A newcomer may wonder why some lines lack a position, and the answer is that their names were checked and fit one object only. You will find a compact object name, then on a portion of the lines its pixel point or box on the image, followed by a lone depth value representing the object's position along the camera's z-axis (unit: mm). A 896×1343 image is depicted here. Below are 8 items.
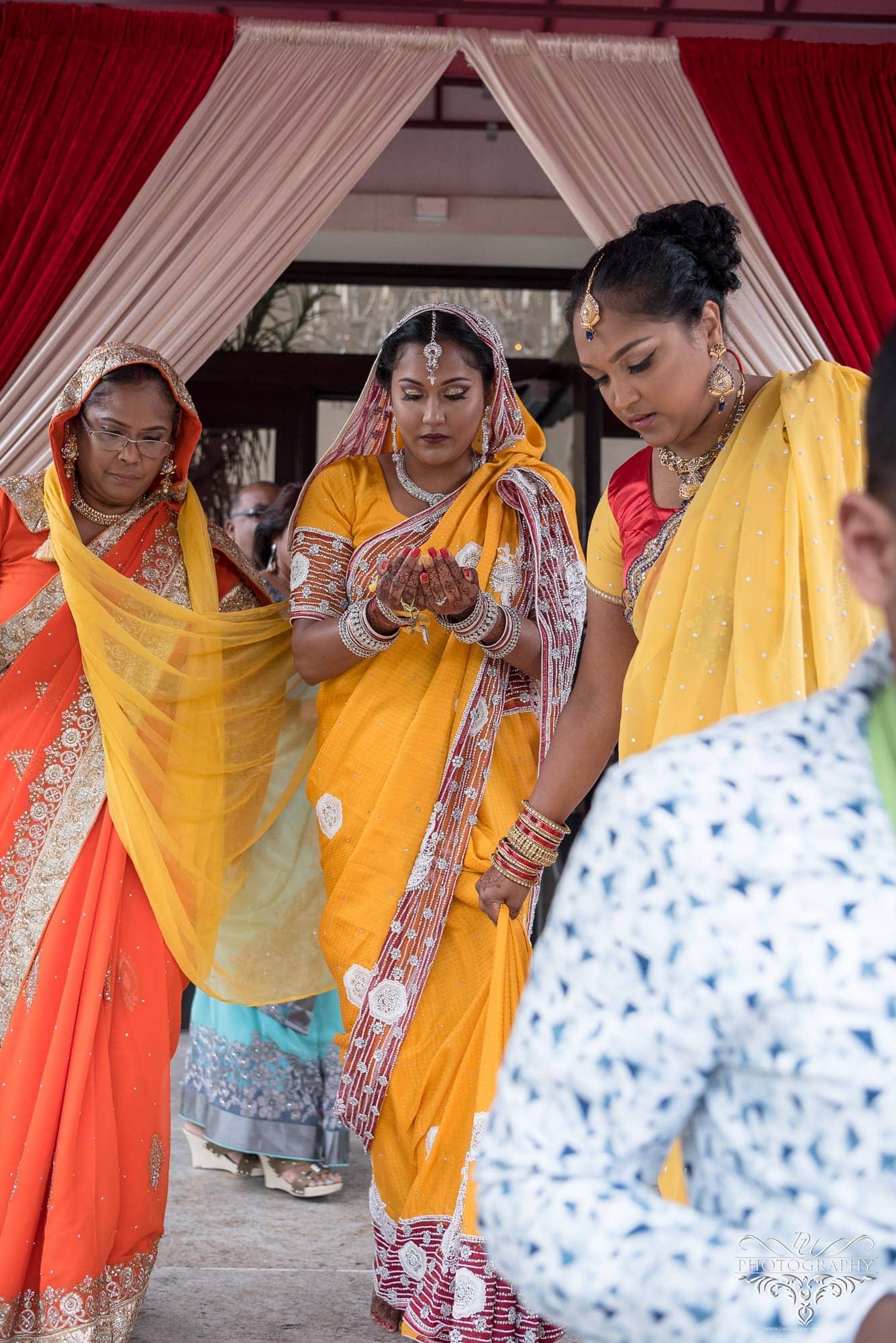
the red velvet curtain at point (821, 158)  3740
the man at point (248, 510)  4875
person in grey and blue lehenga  3959
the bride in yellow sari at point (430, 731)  2863
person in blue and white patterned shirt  903
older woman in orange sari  2664
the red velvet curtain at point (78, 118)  3664
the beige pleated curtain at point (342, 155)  3699
